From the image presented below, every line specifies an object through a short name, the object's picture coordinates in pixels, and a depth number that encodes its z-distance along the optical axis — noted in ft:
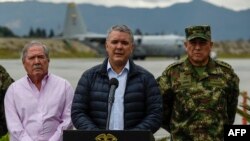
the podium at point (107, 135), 19.04
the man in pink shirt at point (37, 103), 23.31
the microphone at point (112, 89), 21.16
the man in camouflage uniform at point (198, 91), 23.83
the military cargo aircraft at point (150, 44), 410.70
